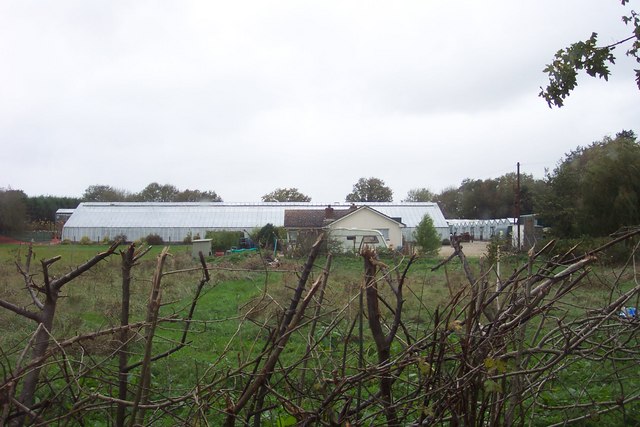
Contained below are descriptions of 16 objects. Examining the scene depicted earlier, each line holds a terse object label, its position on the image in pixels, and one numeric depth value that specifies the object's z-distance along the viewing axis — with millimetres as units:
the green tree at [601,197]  30109
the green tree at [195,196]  86625
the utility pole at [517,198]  39625
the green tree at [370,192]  85938
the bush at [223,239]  42500
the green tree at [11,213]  41406
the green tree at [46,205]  62500
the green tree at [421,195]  89750
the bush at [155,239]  48225
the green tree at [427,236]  37344
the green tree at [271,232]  36956
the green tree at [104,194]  83738
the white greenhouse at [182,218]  52656
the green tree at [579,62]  6438
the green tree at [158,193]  85938
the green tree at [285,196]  90438
